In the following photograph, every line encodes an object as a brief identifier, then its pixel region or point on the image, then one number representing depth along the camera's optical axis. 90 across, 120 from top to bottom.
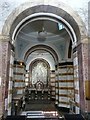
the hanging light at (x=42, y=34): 5.84
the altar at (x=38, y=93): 9.54
